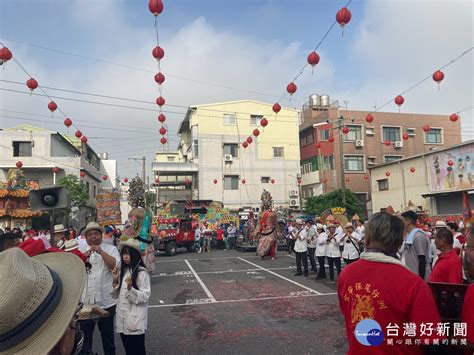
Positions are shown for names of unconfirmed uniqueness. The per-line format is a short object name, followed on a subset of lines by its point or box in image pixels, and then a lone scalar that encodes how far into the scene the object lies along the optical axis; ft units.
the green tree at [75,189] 87.92
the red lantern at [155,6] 21.81
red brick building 103.55
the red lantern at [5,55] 25.29
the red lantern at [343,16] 21.99
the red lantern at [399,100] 37.29
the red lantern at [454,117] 40.93
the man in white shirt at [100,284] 14.49
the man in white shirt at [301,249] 37.17
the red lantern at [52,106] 35.13
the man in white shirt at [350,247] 31.45
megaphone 16.17
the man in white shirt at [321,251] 34.76
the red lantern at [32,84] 28.95
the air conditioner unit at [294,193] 114.21
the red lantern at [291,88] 32.58
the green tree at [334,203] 87.97
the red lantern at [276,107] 40.97
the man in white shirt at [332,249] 33.71
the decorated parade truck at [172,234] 61.93
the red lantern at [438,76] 30.78
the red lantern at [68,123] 38.89
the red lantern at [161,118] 39.53
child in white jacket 12.31
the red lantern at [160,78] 31.07
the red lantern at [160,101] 34.75
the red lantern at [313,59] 27.53
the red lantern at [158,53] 27.17
